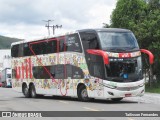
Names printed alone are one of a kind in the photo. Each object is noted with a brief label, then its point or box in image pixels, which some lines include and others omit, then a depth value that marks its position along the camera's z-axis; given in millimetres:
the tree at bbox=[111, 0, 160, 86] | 39656
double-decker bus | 23433
